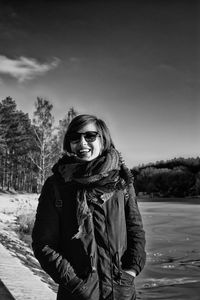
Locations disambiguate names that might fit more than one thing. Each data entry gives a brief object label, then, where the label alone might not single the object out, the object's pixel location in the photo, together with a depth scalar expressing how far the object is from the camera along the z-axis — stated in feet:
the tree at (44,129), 96.63
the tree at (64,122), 97.71
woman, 6.37
